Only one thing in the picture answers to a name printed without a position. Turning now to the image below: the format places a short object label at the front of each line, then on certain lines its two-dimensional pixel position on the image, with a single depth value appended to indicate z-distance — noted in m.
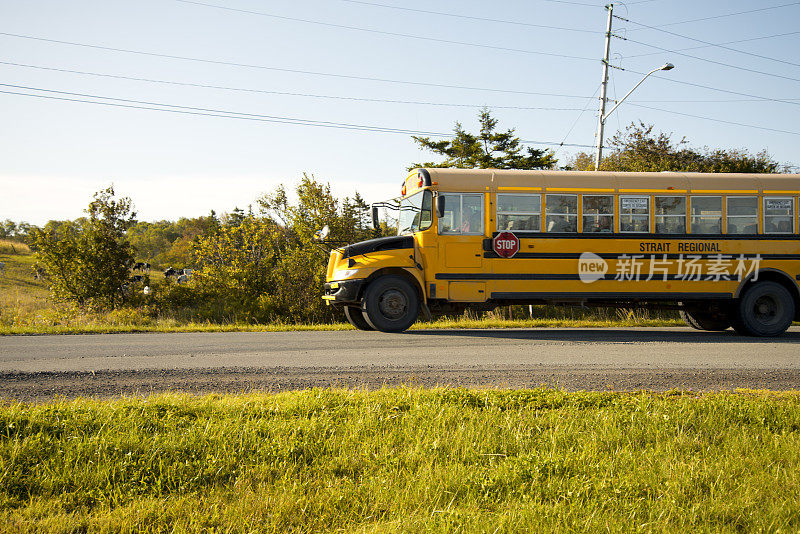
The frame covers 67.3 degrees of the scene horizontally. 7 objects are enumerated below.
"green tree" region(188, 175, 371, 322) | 18.94
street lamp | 26.82
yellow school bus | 11.93
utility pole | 27.35
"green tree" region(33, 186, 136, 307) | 18.73
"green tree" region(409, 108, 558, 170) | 36.16
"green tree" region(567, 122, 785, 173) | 28.30
